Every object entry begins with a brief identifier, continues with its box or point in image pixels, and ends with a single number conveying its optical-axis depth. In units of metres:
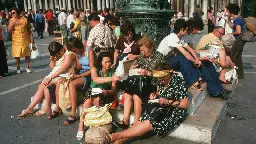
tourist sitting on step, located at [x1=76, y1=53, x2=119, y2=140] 4.66
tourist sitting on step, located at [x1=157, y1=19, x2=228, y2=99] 5.30
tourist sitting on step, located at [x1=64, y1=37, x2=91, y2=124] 5.00
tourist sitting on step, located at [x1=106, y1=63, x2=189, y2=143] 4.10
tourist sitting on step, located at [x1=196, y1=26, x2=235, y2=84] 5.99
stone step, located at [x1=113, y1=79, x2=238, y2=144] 4.21
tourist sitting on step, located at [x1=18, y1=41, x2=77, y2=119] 5.13
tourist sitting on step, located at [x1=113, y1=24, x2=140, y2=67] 5.57
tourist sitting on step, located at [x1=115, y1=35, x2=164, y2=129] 4.42
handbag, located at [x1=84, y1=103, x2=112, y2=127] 4.36
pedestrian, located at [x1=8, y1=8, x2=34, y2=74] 8.81
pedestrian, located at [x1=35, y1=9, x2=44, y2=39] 21.35
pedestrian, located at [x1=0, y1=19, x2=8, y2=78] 8.95
